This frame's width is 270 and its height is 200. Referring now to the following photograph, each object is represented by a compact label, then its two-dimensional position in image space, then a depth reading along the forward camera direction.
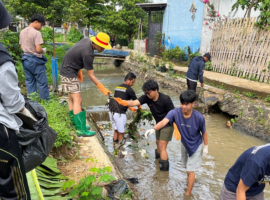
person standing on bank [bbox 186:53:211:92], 7.37
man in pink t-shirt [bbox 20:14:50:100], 4.71
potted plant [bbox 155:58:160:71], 13.90
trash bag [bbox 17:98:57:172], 1.90
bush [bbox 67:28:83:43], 22.66
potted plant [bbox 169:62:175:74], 12.42
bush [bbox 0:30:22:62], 7.98
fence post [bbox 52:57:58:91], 6.96
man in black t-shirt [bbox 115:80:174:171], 4.09
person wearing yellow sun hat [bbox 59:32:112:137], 4.11
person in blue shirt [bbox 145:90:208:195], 3.17
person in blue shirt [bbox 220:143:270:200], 1.87
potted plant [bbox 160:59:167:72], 13.24
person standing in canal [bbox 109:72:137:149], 4.89
